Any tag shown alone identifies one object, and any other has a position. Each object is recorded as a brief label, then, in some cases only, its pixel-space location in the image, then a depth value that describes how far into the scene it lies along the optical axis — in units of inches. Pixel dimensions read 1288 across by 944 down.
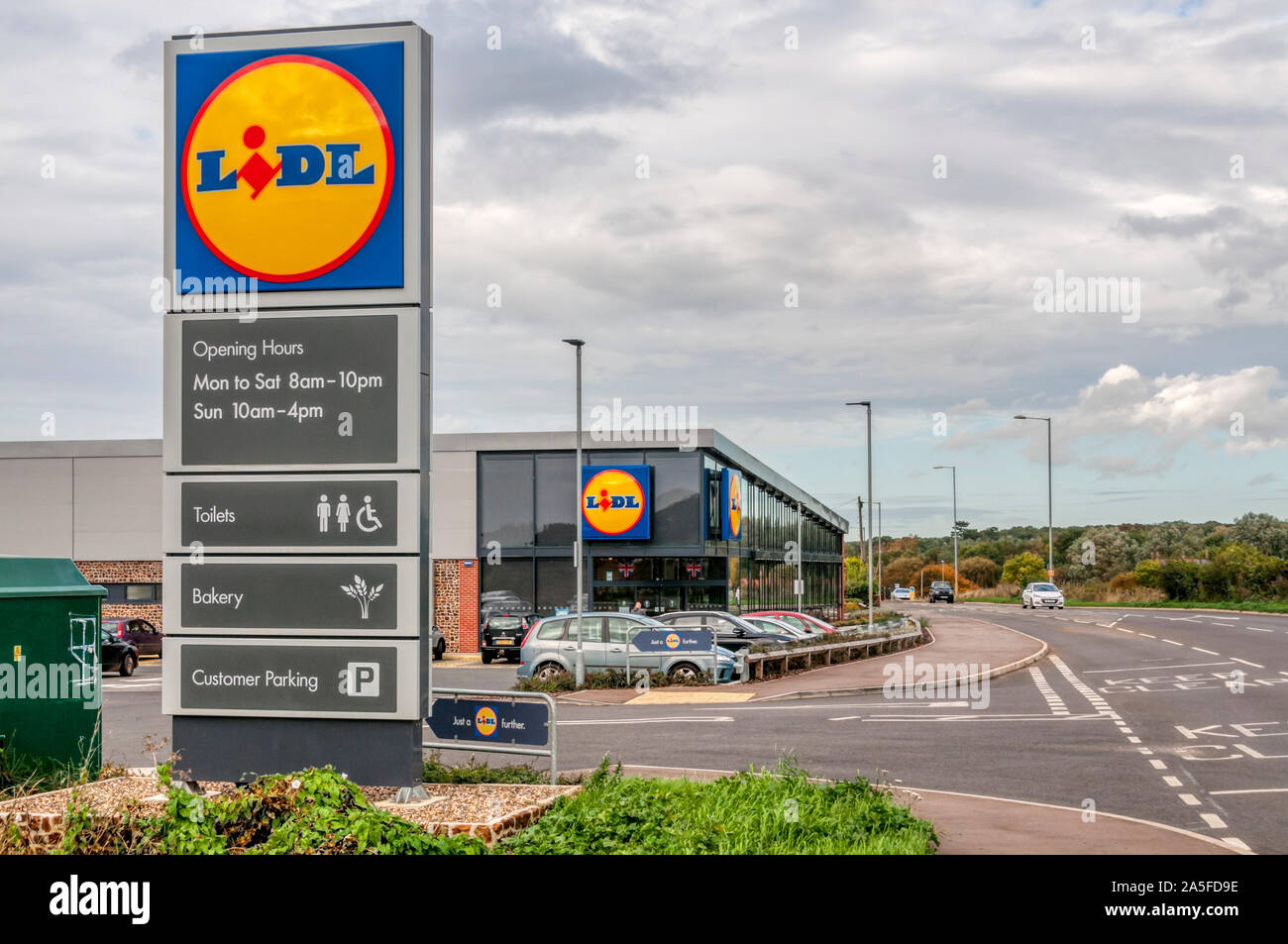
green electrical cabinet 391.5
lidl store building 1576.0
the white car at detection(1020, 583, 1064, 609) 2576.3
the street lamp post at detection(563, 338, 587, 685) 954.1
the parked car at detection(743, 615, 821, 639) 1197.7
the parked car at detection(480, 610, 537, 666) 1349.7
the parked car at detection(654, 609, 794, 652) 1112.8
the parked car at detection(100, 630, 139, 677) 1230.3
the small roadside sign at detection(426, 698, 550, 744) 388.8
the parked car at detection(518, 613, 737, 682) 975.6
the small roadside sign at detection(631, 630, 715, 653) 978.7
